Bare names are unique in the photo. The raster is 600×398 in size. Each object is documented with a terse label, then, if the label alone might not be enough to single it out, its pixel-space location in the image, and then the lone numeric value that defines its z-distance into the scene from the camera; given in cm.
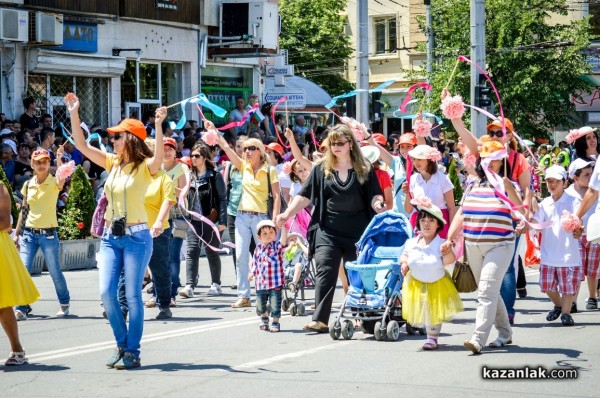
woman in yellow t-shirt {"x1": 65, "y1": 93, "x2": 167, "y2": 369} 919
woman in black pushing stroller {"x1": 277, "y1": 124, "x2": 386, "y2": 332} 1084
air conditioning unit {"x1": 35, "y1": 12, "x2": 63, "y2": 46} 2336
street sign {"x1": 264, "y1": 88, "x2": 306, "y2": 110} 2811
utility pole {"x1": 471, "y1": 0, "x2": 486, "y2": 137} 2661
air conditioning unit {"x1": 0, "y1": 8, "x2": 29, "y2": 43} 2269
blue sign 2484
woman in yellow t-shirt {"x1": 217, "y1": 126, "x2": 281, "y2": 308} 1327
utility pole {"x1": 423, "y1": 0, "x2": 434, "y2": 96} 4138
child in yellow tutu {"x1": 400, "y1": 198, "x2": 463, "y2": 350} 989
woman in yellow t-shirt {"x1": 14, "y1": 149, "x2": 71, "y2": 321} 1294
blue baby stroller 1060
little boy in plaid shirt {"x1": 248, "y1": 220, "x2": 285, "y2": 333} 1148
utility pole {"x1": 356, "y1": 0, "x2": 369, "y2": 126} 2552
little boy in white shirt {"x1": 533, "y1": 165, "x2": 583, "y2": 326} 1169
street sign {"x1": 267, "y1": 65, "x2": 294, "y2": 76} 3173
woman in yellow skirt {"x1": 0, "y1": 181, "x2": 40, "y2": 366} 946
